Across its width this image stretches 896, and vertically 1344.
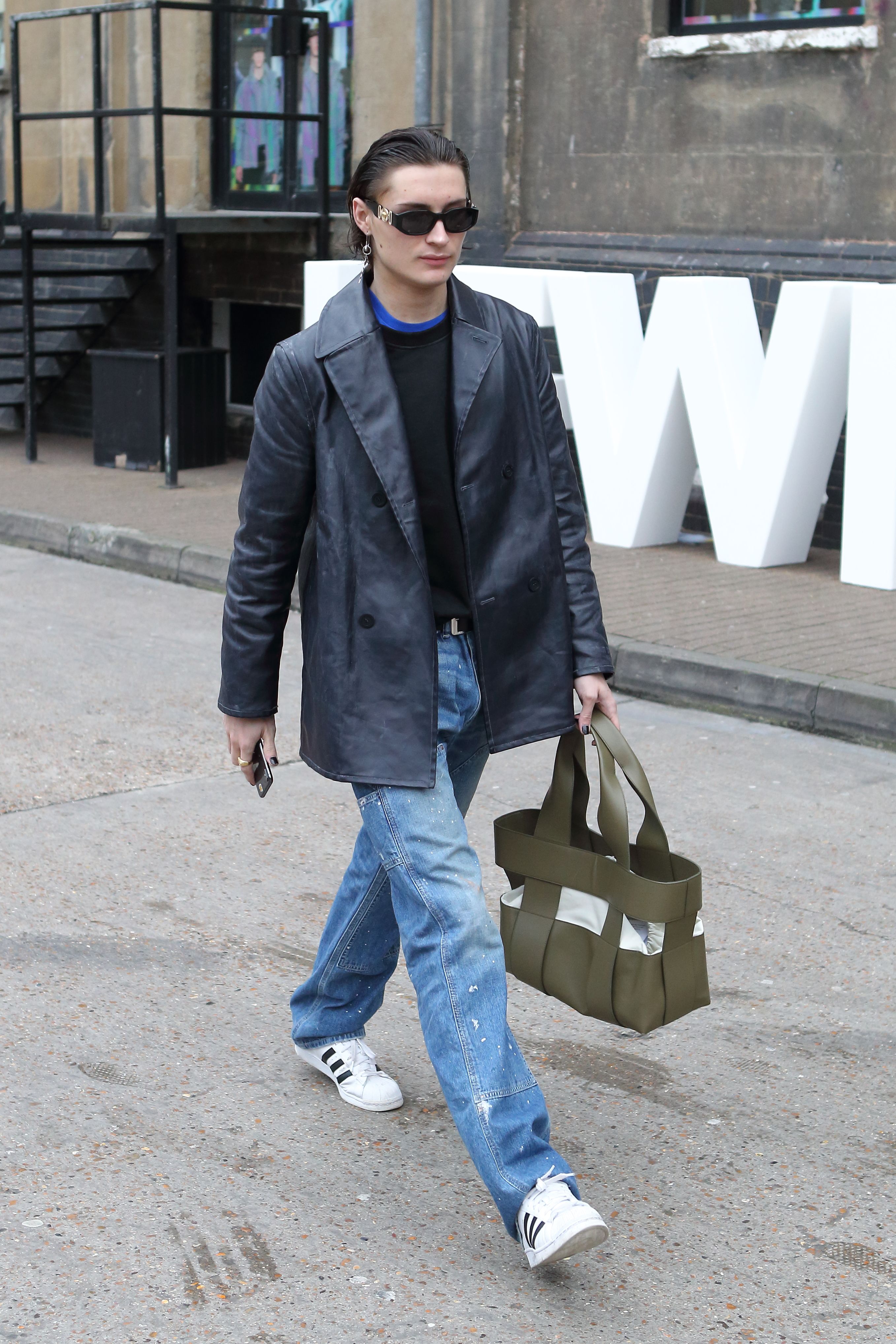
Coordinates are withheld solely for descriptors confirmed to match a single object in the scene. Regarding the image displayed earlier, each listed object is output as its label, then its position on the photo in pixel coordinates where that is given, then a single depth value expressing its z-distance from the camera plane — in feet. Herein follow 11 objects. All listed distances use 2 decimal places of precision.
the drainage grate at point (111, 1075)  11.90
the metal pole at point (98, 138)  40.52
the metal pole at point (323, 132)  41.04
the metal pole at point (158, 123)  38.11
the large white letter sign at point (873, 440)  28.48
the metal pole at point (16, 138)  42.55
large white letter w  29.94
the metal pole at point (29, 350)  41.50
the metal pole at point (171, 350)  40.27
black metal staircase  44.78
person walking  9.49
